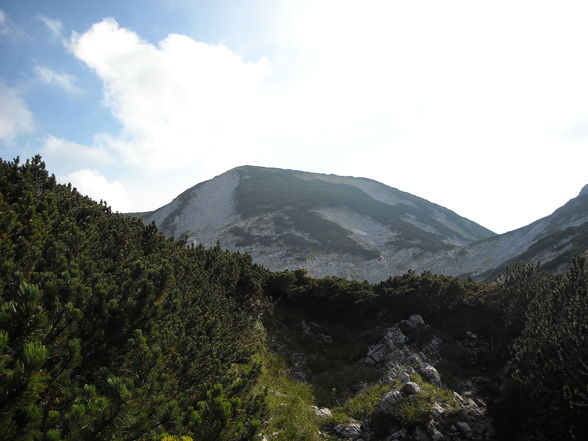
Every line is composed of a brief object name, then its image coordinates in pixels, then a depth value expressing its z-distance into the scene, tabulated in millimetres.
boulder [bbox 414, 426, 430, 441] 11148
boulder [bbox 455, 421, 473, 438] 11555
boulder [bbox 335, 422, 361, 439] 11523
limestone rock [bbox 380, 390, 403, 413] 12367
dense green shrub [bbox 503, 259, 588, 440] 9516
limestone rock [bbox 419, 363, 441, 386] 14977
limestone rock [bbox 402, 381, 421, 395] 12828
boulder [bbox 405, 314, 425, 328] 20578
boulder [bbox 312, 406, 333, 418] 12766
